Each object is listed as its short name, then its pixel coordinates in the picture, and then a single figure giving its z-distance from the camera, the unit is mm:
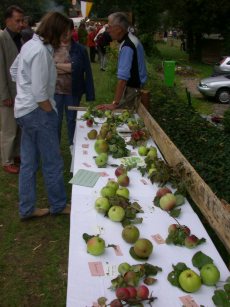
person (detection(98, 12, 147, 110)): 4262
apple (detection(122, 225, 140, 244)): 2129
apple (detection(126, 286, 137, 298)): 1704
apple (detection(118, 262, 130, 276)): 1861
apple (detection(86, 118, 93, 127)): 4449
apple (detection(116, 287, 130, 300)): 1685
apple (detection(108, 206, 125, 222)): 2365
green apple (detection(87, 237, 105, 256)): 1997
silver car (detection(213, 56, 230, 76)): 16391
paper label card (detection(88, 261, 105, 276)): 1880
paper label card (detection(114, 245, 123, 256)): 2067
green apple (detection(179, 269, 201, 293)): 1776
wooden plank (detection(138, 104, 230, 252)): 2209
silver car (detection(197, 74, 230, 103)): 12977
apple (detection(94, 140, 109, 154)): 3484
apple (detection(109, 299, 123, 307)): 1637
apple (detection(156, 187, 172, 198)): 2643
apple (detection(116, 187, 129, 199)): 2654
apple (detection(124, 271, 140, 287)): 1790
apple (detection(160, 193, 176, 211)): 2512
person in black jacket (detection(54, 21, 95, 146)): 4883
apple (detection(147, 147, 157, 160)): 3311
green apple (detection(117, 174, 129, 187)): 2850
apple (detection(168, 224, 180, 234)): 2193
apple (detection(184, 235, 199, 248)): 2104
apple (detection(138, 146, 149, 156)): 3539
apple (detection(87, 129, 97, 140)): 3984
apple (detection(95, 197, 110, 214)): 2453
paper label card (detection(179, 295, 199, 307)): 1710
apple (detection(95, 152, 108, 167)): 3225
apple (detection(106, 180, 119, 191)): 2686
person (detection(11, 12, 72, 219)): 3068
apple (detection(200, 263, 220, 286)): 1837
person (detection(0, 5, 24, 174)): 4637
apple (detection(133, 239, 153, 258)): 2000
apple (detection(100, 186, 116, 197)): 2611
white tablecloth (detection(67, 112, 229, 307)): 1757
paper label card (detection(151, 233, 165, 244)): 2189
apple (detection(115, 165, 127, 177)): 3022
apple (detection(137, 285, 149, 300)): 1708
